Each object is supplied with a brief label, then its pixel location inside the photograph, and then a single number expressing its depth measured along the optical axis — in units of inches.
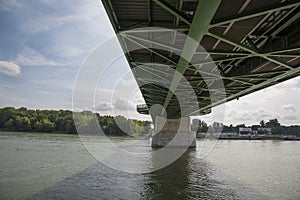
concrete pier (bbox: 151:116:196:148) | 1658.5
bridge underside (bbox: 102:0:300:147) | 261.6
